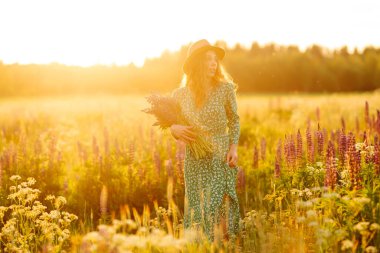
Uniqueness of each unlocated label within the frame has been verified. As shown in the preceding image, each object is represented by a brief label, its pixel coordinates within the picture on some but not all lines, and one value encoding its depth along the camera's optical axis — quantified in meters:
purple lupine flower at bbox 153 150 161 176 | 7.78
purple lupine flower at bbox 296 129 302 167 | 5.71
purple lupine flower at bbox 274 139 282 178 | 6.12
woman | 6.03
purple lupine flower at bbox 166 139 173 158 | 8.33
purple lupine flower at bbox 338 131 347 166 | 5.40
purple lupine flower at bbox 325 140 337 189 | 4.82
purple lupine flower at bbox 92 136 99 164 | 8.22
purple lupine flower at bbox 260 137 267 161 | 7.97
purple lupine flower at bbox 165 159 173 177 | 7.58
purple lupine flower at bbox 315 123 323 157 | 5.77
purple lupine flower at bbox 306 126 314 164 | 5.71
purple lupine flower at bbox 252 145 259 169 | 7.59
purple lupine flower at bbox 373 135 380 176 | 4.71
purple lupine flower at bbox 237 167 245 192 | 7.61
